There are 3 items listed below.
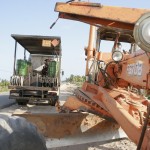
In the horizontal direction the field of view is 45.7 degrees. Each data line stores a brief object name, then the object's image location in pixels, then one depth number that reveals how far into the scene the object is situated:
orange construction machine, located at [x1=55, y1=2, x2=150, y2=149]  1.55
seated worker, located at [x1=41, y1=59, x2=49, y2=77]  8.50
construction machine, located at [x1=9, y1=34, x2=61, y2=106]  7.60
